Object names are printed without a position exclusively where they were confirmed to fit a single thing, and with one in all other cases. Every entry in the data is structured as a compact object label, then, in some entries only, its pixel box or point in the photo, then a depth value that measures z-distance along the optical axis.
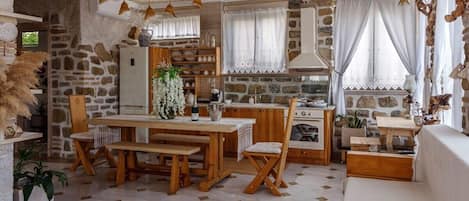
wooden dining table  4.14
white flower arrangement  4.42
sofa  1.79
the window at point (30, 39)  6.76
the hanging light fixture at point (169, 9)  4.46
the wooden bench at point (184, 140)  4.76
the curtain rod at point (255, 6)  6.23
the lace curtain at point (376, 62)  5.66
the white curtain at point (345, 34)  5.73
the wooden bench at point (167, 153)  4.11
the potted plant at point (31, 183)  2.78
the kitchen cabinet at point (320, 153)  5.50
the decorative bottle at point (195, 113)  4.45
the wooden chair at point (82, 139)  4.92
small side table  3.89
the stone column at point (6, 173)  2.55
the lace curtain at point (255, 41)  6.29
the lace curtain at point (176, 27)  6.95
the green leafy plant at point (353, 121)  5.75
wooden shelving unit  6.66
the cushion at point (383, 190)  2.55
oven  5.53
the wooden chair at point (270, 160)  4.07
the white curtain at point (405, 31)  5.45
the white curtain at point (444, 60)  3.23
